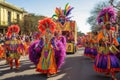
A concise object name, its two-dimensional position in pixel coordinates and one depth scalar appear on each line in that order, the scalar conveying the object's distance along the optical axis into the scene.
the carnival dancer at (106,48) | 4.39
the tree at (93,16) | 24.11
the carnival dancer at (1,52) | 8.35
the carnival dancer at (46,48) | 4.98
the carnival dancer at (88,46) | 7.77
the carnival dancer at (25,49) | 6.04
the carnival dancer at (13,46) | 5.83
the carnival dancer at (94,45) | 7.42
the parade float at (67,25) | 9.17
